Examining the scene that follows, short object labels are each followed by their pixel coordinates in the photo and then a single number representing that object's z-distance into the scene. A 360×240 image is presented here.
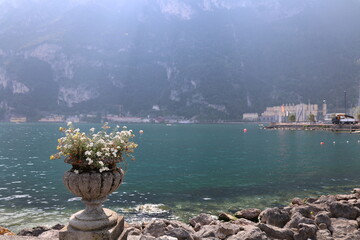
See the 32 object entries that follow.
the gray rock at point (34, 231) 12.52
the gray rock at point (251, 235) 9.98
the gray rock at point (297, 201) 18.96
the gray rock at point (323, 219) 12.89
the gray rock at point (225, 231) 11.41
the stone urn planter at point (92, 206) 6.91
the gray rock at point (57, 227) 14.01
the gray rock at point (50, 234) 11.61
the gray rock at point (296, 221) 12.34
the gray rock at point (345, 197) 19.04
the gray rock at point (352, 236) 10.66
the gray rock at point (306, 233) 11.27
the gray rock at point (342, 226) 12.21
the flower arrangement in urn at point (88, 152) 7.02
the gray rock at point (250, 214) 16.39
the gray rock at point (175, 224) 11.85
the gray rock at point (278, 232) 11.27
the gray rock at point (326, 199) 18.06
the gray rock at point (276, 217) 13.63
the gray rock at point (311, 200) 19.48
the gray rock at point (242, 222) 13.69
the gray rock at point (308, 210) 14.45
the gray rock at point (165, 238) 8.25
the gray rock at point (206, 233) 10.62
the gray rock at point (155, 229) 11.55
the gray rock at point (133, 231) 11.21
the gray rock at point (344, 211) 14.54
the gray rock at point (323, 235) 11.28
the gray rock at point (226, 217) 15.91
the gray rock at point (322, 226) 12.53
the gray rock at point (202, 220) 14.55
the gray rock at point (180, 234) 9.95
